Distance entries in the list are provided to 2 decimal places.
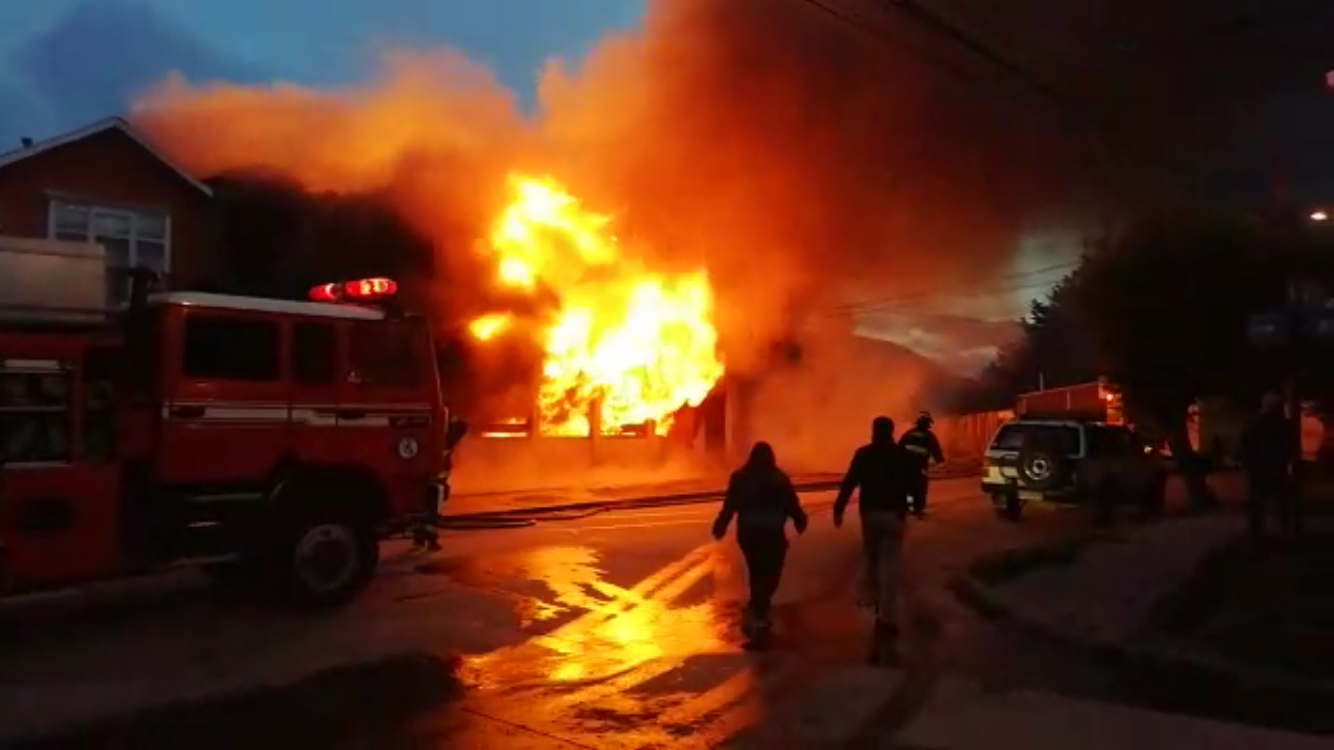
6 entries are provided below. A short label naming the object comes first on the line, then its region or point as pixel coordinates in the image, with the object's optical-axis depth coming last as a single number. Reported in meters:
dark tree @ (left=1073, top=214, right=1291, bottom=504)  19.30
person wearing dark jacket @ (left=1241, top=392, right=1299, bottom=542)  12.37
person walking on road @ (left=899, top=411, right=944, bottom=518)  15.10
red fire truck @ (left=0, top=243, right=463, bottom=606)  8.02
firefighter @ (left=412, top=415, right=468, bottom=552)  10.26
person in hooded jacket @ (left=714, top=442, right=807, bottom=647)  8.48
